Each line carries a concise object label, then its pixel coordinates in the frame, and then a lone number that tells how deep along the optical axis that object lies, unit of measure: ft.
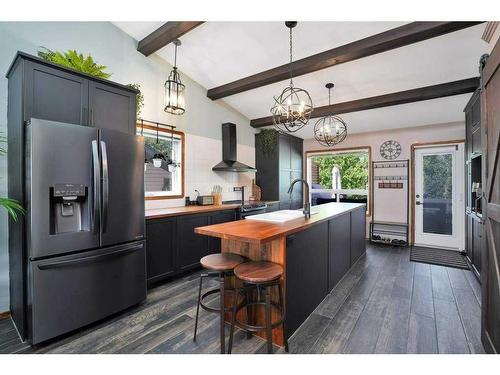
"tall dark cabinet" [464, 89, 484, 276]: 10.28
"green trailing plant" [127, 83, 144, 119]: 10.63
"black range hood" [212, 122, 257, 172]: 15.61
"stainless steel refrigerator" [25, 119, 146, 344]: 6.11
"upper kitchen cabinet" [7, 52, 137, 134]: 6.40
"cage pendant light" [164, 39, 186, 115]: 10.97
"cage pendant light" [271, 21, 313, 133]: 8.48
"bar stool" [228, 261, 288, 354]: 5.22
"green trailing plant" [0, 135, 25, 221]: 5.53
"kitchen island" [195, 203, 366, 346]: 6.17
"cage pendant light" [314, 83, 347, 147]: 11.28
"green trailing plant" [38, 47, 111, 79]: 7.15
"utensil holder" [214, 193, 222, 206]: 14.28
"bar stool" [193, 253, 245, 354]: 5.54
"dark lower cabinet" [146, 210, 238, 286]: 9.59
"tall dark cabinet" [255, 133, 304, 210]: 18.09
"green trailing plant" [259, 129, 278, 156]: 18.03
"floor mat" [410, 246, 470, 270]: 12.49
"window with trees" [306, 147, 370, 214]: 18.89
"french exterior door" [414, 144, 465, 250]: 15.29
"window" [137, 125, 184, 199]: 11.74
